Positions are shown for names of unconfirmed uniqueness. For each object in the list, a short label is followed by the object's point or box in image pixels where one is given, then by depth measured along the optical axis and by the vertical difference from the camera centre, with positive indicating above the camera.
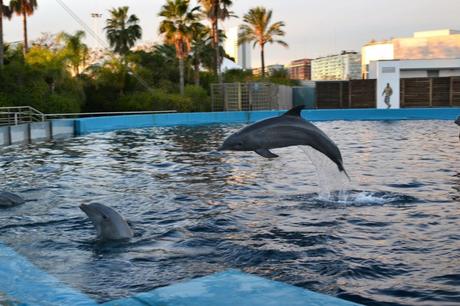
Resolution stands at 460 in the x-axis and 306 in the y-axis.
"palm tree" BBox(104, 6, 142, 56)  46.03 +6.49
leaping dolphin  6.47 -0.33
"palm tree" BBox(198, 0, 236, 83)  40.28 +7.00
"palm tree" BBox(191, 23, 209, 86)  42.79 +4.71
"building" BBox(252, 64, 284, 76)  53.50 +3.73
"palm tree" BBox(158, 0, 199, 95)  36.66 +5.56
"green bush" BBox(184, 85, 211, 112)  35.81 +0.75
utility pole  46.31 +7.74
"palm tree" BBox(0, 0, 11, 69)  28.39 +3.45
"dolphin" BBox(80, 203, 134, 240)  5.71 -1.12
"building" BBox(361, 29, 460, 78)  61.38 +6.70
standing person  34.88 +0.90
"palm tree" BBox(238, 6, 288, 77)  49.41 +6.99
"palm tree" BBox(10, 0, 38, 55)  37.16 +6.92
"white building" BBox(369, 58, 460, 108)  44.75 +3.00
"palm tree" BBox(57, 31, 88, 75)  31.28 +3.66
